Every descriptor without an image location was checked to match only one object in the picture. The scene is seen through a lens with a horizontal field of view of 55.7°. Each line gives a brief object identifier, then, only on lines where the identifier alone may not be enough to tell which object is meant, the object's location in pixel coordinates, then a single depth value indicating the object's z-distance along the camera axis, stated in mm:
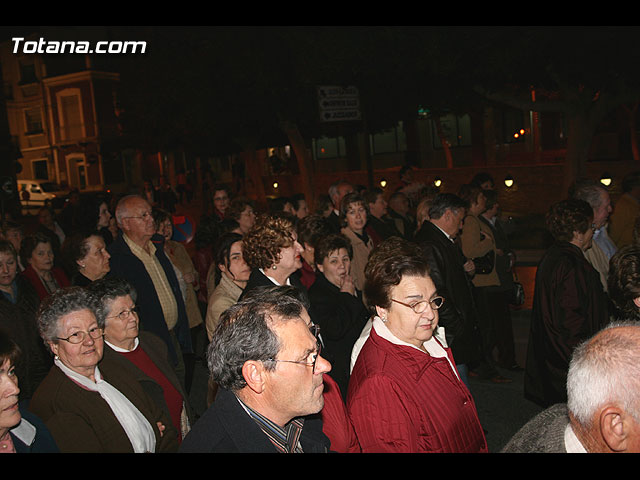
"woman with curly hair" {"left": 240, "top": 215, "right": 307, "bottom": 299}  4402
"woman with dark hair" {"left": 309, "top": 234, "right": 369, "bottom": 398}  4168
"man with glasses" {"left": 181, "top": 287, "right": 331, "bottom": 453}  2285
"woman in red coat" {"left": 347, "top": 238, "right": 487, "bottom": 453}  2785
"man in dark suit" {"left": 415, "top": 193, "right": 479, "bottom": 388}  4719
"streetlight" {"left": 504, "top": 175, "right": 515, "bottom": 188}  16931
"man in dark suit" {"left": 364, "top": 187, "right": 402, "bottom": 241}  8125
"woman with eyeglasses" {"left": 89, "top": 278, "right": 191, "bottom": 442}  3738
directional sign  9945
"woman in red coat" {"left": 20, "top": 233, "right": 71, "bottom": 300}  5871
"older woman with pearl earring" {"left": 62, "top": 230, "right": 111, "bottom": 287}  5328
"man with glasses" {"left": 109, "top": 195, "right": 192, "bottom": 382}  5312
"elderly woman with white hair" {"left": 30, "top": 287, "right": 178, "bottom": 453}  3029
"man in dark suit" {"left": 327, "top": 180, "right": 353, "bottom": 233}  8836
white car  37500
